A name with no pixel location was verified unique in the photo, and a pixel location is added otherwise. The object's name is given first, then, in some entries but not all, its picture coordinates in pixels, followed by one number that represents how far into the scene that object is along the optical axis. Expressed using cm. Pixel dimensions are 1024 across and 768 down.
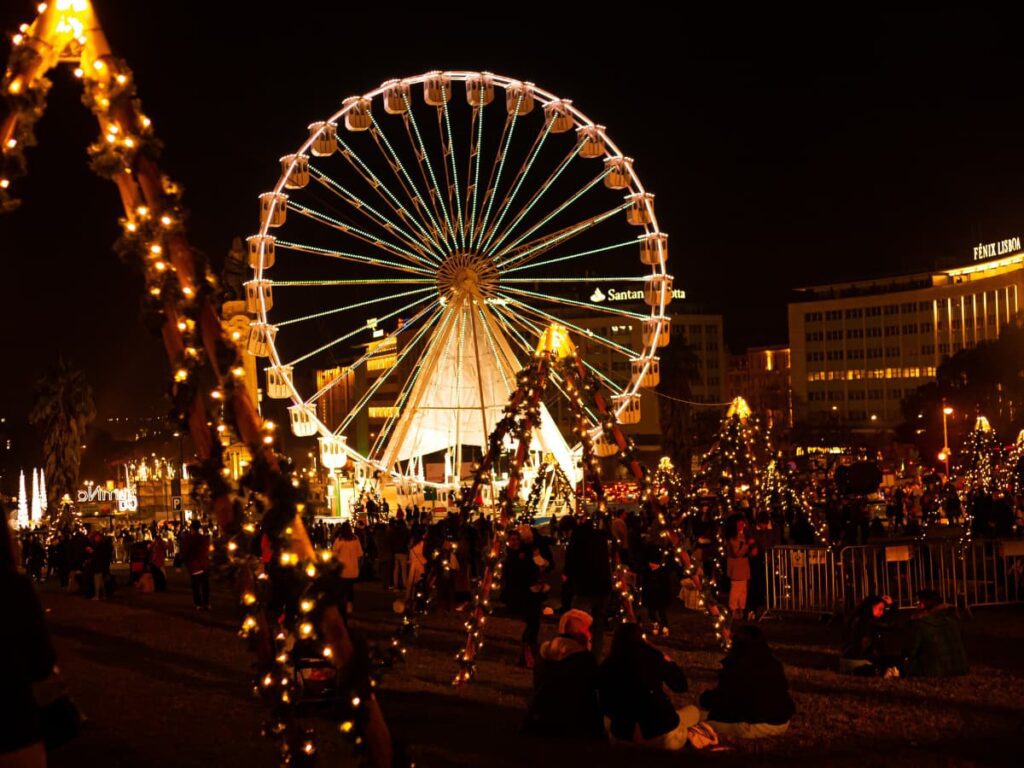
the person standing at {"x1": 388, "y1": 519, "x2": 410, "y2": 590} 2788
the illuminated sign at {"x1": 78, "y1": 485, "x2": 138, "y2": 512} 7819
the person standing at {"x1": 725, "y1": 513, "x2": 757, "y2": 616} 1952
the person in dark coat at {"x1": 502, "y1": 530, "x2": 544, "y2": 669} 1528
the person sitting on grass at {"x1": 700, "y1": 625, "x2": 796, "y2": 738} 1104
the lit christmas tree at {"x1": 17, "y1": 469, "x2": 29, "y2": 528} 7029
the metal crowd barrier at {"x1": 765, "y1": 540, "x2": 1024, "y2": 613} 1888
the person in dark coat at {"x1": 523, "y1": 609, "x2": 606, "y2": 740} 1112
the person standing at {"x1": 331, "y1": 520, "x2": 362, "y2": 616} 2134
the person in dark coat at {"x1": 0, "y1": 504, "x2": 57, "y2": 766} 448
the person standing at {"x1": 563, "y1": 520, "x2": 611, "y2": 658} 1555
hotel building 14525
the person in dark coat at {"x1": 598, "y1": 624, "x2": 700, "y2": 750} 1067
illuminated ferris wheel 3403
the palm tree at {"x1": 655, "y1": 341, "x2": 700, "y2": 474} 7300
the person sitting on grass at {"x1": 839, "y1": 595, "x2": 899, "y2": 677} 1423
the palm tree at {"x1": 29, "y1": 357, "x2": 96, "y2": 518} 6675
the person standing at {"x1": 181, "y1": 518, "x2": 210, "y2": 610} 2394
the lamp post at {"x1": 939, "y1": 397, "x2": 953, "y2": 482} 6308
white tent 3697
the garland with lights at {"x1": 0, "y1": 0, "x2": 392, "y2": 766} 721
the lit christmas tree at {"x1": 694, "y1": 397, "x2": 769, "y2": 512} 3531
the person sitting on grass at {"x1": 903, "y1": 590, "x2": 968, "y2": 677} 1388
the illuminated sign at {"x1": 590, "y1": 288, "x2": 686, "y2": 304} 15800
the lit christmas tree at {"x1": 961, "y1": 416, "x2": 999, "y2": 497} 4147
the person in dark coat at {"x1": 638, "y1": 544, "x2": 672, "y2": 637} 1852
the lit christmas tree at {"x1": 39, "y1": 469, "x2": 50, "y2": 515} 6496
